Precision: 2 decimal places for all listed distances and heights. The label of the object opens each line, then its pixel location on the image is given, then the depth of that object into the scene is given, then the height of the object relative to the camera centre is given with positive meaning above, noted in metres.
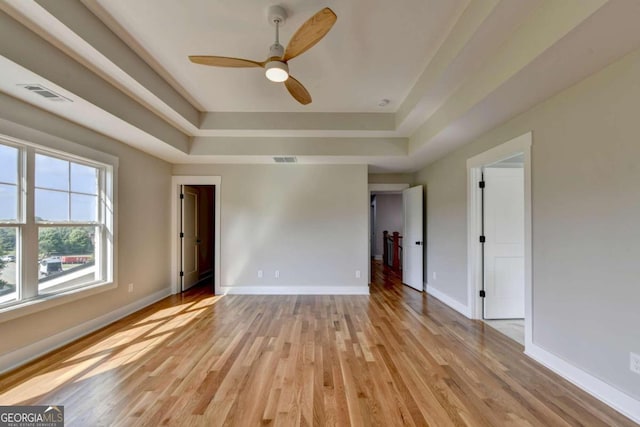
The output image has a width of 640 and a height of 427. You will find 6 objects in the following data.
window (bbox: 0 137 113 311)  2.43 -0.11
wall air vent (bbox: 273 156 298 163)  4.60 +0.94
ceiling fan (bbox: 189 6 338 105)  1.87 +1.25
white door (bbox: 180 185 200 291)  5.15 -0.50
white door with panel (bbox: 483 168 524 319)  3.60 -0.43
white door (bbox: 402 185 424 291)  5.18 -0.53
